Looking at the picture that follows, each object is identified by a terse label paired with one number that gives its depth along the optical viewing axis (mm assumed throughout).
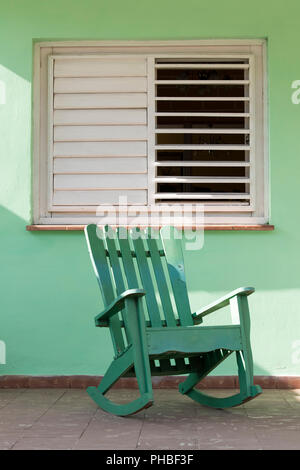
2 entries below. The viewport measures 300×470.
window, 4914
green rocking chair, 3494
